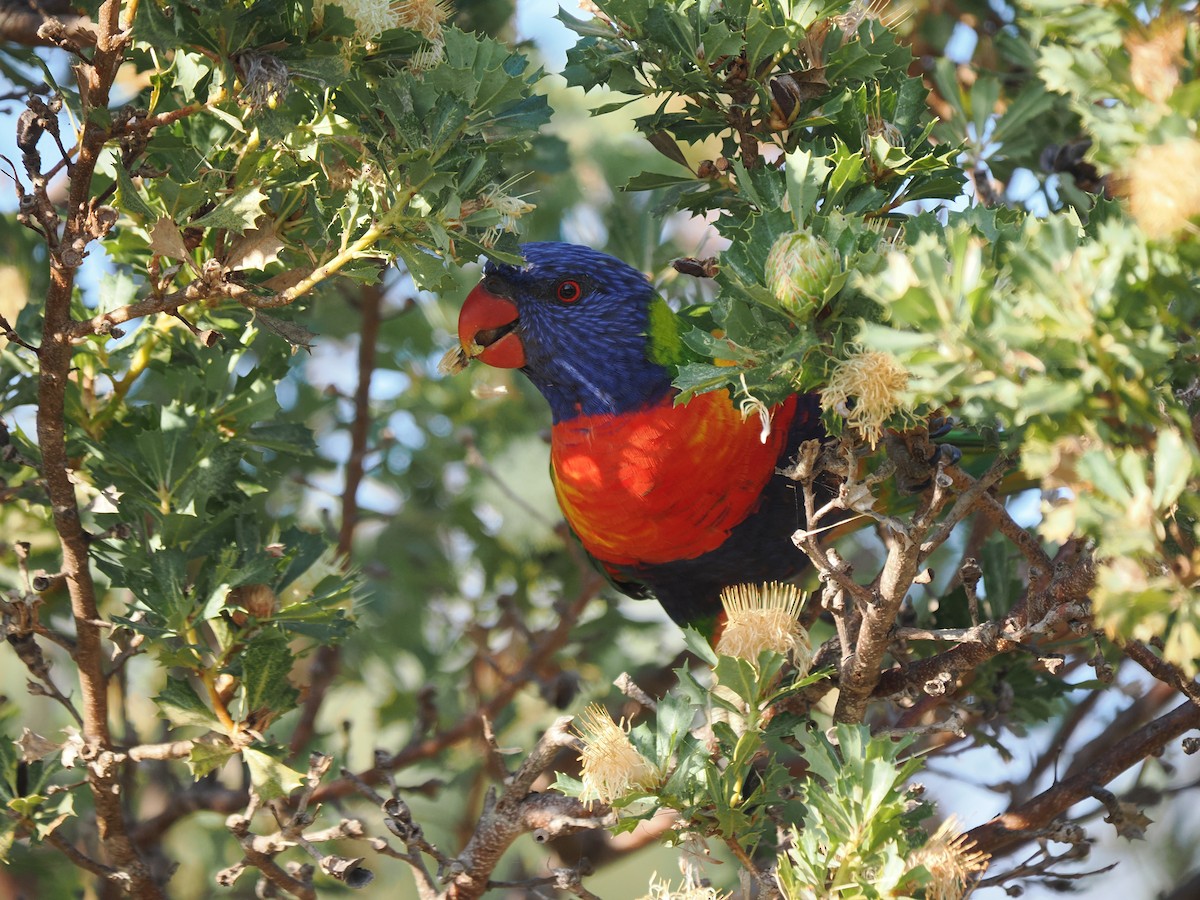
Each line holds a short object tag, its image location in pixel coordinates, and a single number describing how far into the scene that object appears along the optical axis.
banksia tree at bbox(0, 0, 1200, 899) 3.39
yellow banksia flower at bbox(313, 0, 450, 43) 3.93
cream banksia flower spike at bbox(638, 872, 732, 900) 3.93
